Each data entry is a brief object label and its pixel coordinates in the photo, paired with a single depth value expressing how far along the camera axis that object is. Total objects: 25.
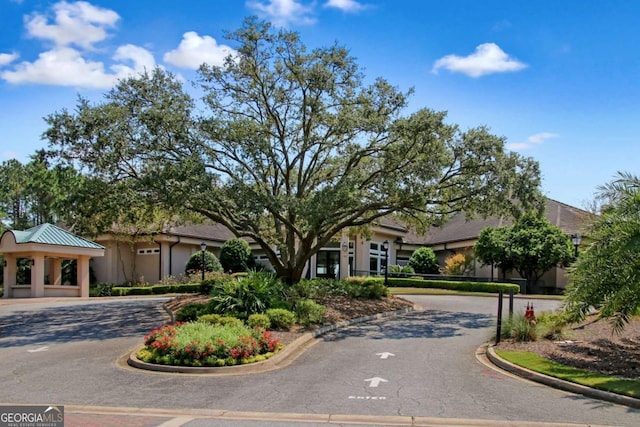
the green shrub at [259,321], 16.12
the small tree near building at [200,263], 38.28
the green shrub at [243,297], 17.30
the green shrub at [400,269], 39.94
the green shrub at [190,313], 17.97
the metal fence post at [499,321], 14.63
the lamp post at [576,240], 28.98
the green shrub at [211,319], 15.97
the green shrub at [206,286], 25.98
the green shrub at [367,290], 24.12
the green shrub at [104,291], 35.84
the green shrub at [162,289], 35.75
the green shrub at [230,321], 15.62
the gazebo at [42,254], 32.16
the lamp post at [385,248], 43.34
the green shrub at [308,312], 17.72
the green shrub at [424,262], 40.28
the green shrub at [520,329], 14.80
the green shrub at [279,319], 16.77
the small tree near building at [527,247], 32.25
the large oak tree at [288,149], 18.86
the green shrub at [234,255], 40.44
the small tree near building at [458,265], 38.62
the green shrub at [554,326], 15.08
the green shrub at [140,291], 35.78
